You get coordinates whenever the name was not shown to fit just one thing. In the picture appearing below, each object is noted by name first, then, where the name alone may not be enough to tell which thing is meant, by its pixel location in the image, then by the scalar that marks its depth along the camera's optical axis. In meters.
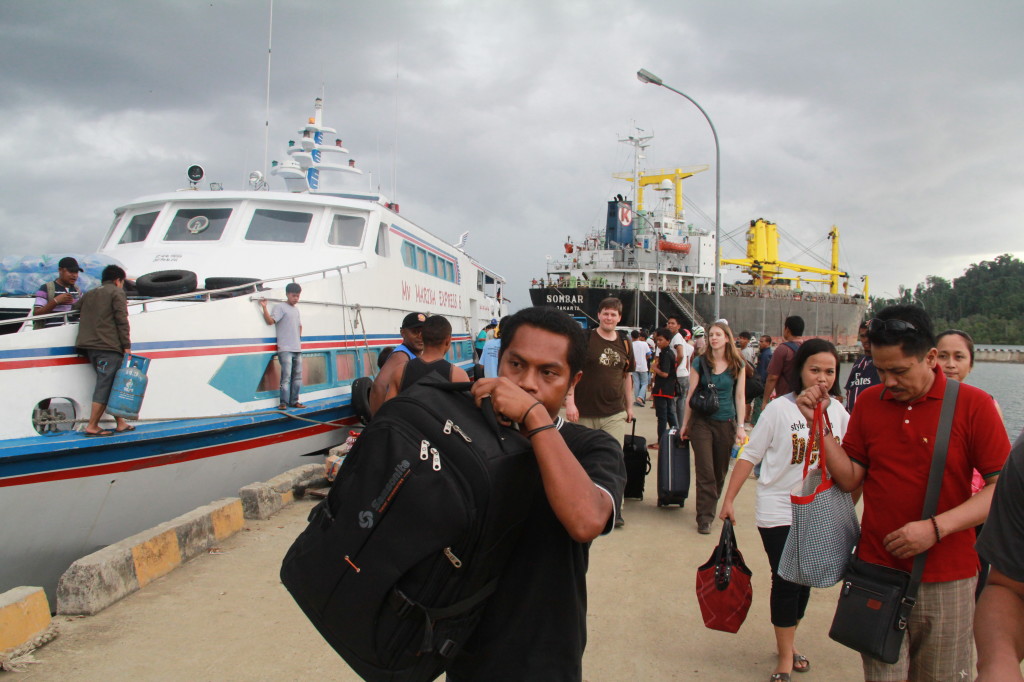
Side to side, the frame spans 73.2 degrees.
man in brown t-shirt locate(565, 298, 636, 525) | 6.05
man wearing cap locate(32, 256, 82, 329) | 6.37
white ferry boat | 5.55
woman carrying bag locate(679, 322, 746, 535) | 6.20
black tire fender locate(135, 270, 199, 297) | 7.57
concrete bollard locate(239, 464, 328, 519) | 6.22
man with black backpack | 1.48
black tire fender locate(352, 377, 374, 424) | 9.27
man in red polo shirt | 2.53
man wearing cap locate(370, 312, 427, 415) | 5.27
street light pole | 15.64
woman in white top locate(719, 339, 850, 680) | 3.54
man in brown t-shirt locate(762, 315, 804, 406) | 6.84
